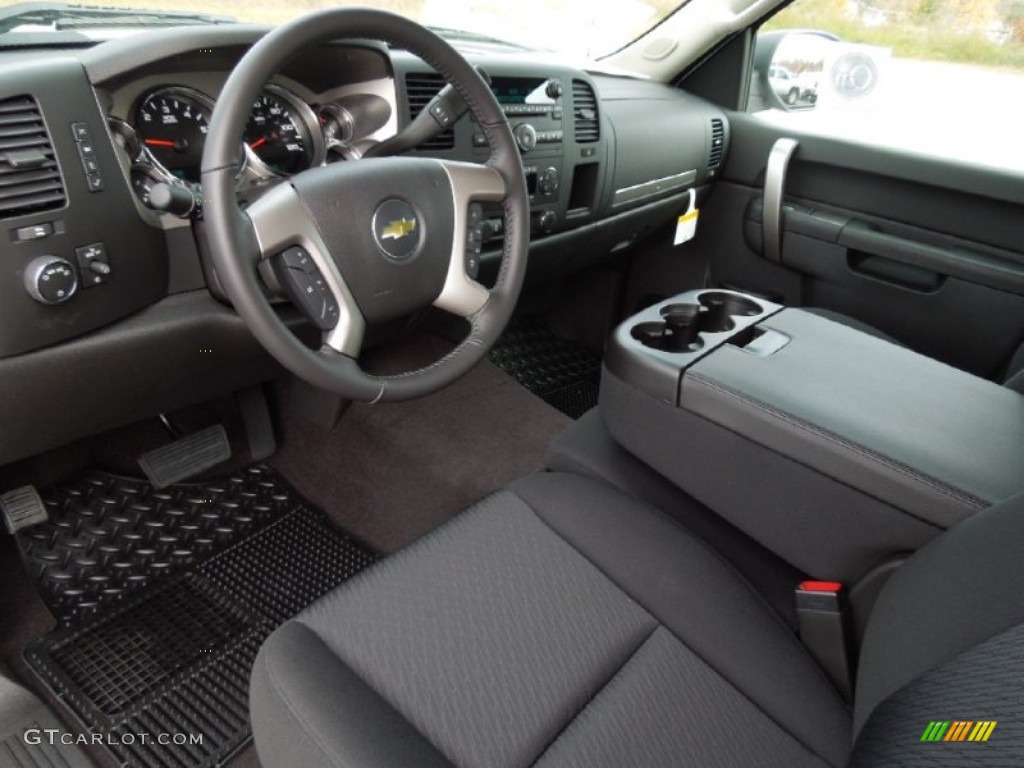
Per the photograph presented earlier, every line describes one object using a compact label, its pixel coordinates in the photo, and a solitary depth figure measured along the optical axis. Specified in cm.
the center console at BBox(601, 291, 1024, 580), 95
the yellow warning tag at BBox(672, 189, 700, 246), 238
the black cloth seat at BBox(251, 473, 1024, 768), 76
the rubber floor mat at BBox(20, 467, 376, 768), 131
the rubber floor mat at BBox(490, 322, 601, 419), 229
